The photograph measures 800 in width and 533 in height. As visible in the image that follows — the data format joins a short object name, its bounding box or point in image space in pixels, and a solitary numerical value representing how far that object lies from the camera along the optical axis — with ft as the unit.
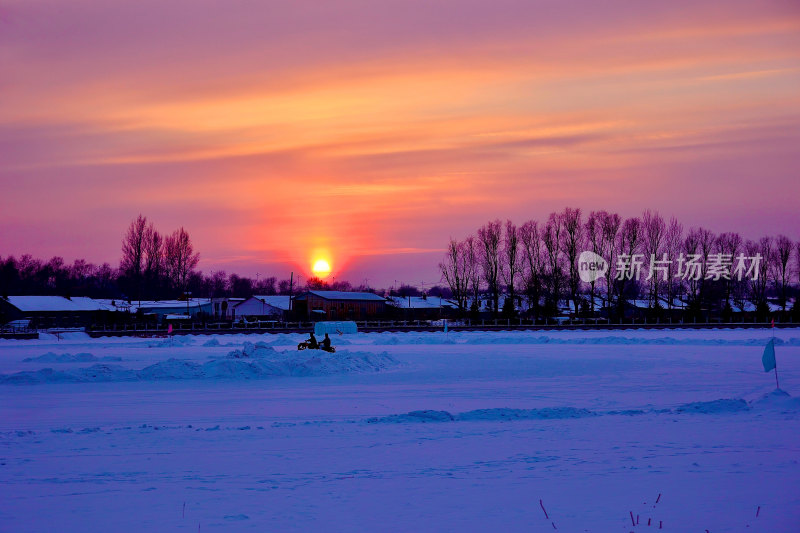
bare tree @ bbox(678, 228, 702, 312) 294.50
